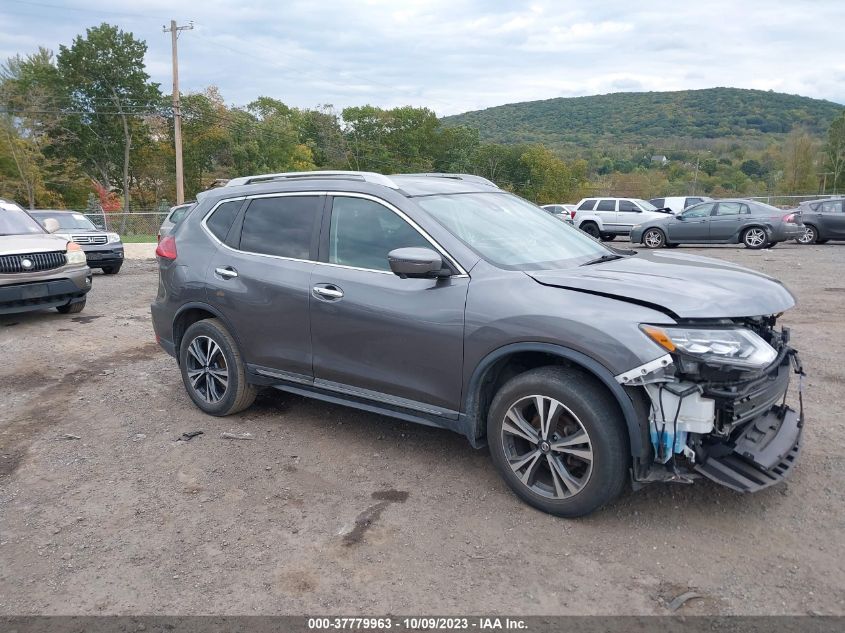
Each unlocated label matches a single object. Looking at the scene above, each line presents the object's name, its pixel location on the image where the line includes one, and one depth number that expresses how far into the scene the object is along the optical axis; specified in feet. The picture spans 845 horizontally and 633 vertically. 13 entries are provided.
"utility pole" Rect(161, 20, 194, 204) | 107.86
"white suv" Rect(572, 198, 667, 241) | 79.87
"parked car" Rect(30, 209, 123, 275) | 48.47
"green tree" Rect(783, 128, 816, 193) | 215.72
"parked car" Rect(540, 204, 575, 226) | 93.96
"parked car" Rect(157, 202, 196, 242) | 55.84
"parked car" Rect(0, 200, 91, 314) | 27.66
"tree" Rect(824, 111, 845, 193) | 201.05
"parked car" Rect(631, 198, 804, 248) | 58.70
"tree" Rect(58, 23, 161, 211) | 204.03
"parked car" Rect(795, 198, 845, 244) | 62.54
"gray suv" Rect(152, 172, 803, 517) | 10.11
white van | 104.58
